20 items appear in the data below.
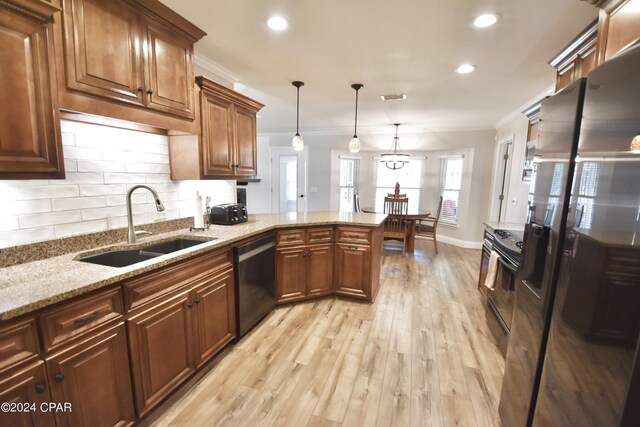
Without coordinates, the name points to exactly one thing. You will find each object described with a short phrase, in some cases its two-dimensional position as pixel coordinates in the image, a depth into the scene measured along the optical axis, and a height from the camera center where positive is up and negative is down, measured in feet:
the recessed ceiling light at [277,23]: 6.07 +3.57
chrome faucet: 5.83 -0.89
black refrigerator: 2.46 -0.80
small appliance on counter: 8.36 -1.12
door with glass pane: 21.81 +0.06
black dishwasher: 7.20 -2.88
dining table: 15.51 -2.49
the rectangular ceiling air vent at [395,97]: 11.19 +3.58
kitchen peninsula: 3.40 -2.36
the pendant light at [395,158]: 17.94 +1.68
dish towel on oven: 7.98 -2.52
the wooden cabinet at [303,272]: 9.15 -3.19
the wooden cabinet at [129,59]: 4.54 +2.25
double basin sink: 5.70 -1.74
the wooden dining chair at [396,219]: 15.44 -2.07
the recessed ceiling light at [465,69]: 8.25 +3.58
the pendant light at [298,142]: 11.05 +1.55
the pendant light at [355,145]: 12.52 +1.69
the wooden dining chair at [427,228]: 16.58 -3.03
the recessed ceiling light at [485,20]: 5.69 +3.53
